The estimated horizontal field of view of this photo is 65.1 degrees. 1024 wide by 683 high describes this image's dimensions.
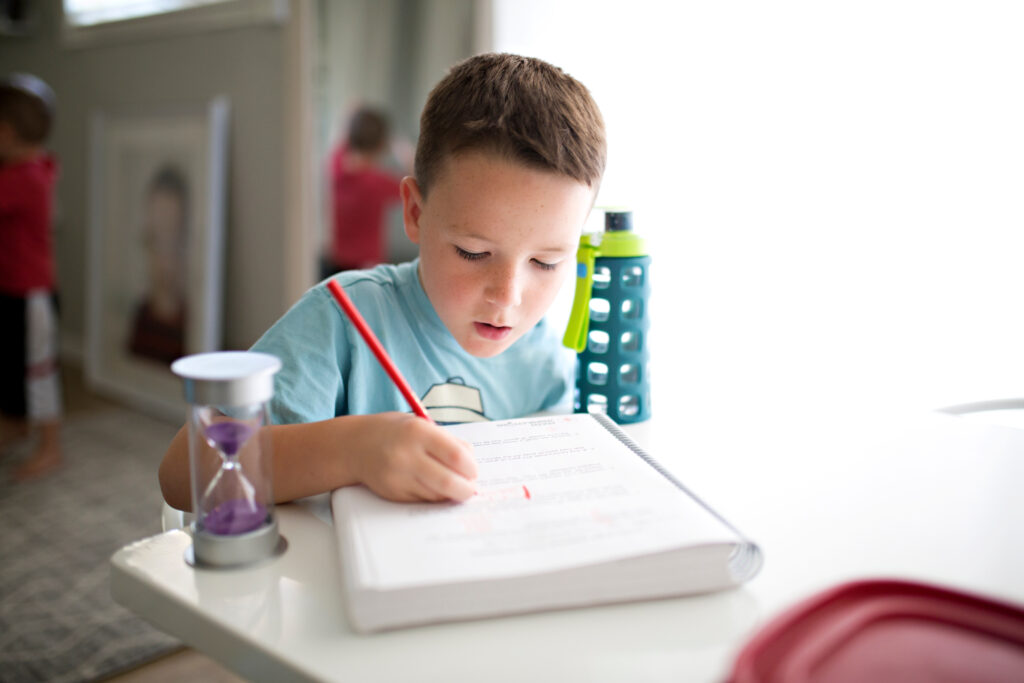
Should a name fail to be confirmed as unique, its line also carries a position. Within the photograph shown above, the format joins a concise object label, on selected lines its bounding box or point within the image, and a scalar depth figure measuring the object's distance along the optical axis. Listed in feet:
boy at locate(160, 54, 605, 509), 2.55
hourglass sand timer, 1.66
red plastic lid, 1.32
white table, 1.48
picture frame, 8.86
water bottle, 2.83
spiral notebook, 1.57
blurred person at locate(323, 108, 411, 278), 7.18
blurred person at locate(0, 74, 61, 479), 7.79
